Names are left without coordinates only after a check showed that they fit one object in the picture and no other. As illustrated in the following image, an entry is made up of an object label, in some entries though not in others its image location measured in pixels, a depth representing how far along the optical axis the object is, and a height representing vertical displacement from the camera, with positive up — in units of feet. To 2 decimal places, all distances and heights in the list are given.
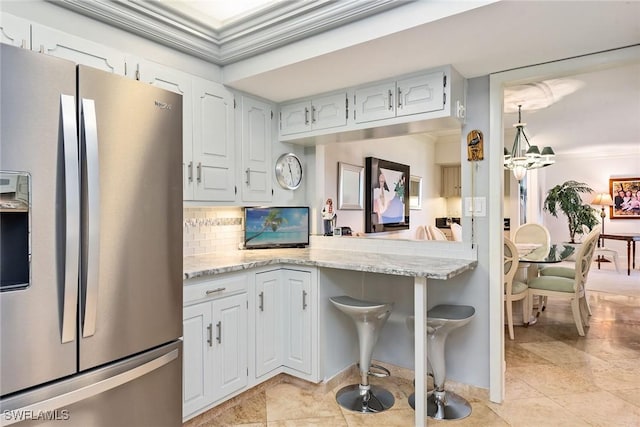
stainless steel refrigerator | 3.77 -0.33
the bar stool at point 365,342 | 7.95 -2.73
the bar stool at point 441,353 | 7.58 -2.84
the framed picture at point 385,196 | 14.10 +0.75
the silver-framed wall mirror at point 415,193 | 18.21 +1.06
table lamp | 25.11 +0.88
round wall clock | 10.52 +1.22
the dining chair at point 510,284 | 11.98 -2.32
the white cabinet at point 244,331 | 7.09 -2.43
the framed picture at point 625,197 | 26.05 +1.17
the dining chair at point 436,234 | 15.39 -0.79
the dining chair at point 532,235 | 16.13 -0.89
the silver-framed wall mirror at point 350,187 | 12.41 +0.94
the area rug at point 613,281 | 19.00 -3.66
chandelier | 15.23 +2.21
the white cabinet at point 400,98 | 7.88 +2.53
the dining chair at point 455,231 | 15.77 -0.69
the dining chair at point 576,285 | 12.59 -2.39
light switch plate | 8.32 +0.18
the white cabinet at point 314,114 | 9.34 +2.56
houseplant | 24.27 +0.41
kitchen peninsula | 7.09 -1.21
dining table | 12.50 -1.41
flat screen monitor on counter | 10.25 -0.34
